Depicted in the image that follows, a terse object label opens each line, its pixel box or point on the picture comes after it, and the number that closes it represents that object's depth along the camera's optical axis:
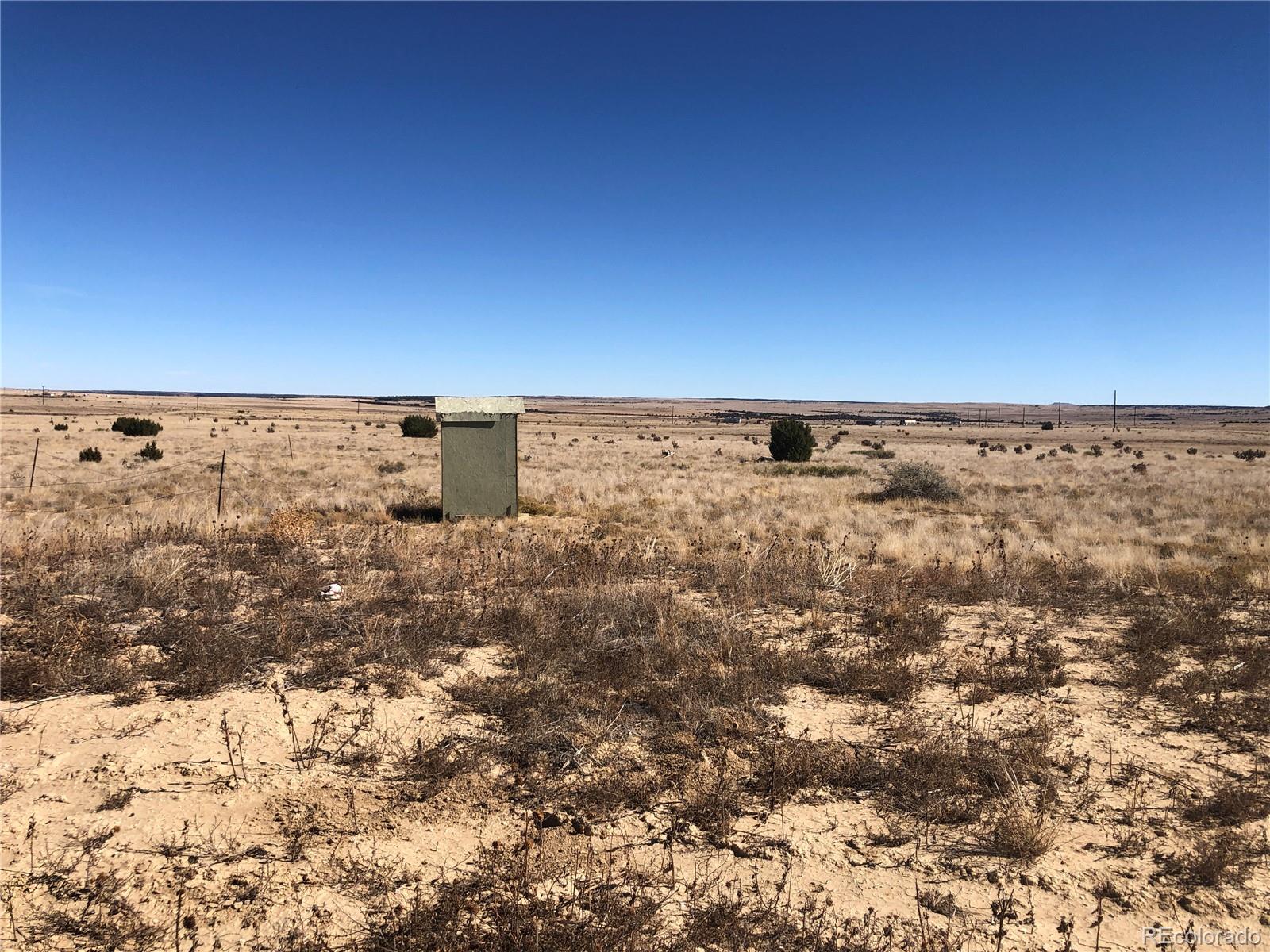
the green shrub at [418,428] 44.00
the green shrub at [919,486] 19.02
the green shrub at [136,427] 37.62
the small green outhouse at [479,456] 13.52
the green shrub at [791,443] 31.06
